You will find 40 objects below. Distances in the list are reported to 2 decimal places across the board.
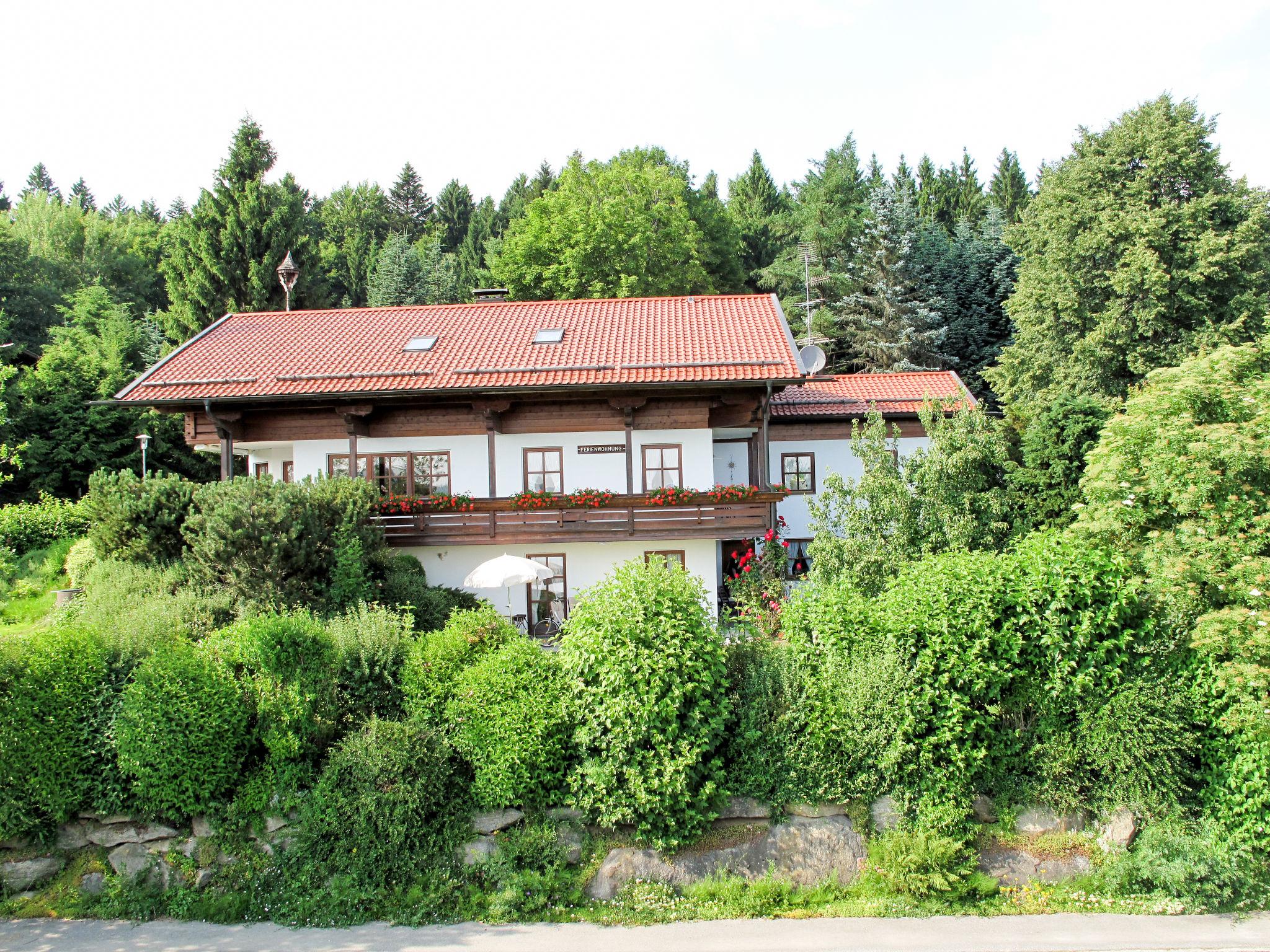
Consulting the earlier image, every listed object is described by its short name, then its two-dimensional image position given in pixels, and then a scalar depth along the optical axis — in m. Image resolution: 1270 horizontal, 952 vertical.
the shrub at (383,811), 9.88
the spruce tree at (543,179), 60.09
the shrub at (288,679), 10.16
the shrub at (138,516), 14.69
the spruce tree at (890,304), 36.53
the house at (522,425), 17.36
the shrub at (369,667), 10.75
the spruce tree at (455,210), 73.06
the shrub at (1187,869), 9.51
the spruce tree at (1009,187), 53.42
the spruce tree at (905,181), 45.58
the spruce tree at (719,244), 41.47
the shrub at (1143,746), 9.97
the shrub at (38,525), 20.59
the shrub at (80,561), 15.91
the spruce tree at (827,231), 39.84
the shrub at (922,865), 9.65
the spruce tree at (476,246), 50.97
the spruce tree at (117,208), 73.75
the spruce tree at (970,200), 51.72
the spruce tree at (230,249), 34.03
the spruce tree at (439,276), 43.66
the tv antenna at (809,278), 38.38
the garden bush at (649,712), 9.80
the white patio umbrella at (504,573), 14.43
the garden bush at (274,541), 13.48
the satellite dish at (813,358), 23.14
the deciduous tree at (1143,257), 24.08
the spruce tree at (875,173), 49.19
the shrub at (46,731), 9.94
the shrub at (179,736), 9.84
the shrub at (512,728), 9.98
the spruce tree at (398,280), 43.00
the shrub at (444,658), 10.49
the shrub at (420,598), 14.80
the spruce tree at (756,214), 48.84
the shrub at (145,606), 10.95
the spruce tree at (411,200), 71.94
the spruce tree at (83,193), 81.24
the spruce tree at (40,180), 83.62
